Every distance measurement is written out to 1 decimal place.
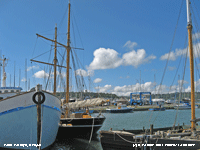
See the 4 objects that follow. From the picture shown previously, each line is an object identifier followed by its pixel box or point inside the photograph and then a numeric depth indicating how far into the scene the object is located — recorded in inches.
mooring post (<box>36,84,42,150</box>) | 523.5
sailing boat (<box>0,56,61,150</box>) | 507.2
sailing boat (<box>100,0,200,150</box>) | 474.0
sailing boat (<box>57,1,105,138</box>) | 805.2
